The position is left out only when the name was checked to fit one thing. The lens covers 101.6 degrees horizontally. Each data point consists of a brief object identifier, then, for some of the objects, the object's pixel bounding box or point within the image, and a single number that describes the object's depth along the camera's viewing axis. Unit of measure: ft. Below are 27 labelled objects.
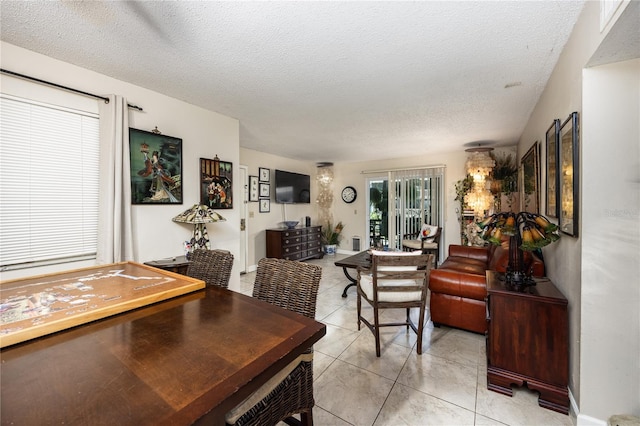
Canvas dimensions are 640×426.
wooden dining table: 2.02
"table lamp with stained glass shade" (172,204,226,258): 9.23
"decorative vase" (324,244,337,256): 22.30
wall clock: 22.15
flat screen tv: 18.94
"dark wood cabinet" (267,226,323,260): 17.47
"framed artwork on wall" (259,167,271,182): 17.89
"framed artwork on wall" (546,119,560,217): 6.48
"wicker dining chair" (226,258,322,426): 3.00
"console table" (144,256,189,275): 8.14
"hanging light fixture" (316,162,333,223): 22.89
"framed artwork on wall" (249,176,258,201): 17.10
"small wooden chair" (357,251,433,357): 7.22
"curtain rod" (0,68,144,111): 6.30
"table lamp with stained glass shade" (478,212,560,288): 5.96
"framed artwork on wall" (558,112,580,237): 5.12
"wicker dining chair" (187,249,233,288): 5.69
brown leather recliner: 7.77
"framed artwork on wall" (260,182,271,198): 17.94
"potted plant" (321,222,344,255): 22.35
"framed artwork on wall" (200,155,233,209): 10.48
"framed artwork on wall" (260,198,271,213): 18.04
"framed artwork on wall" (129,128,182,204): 8.48
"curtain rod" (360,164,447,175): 18.18
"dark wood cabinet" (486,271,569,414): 5.44
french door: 18.71
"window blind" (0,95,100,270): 6.35
